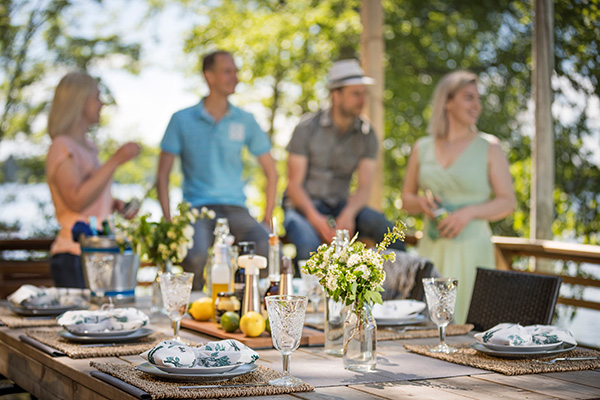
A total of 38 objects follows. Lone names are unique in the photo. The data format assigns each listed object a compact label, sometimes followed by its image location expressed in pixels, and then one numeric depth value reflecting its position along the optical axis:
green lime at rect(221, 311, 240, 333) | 2.21
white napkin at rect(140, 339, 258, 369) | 1.56
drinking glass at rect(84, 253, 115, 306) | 2.59
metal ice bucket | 2.92
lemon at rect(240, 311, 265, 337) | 2.12
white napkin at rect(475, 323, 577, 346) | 1.86
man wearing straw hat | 4.46
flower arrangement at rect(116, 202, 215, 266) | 2.80
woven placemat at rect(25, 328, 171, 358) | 1.92
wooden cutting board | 2.07
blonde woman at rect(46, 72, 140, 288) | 3.73
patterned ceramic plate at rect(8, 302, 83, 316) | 2.63
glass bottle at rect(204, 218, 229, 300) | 2.57
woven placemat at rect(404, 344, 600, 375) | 1.70
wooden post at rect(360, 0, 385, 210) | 5.11
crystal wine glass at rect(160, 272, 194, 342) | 1.99
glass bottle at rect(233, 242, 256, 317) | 2.30
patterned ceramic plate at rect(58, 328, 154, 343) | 2.06
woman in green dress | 3.94
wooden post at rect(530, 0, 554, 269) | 4.32
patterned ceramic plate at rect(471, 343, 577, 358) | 1.81
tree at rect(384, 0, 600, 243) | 8.40
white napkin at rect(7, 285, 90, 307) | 2.69
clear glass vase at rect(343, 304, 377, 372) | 1.74
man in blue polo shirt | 4.40
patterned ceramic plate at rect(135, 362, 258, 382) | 1.54
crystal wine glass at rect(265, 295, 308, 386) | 1.54
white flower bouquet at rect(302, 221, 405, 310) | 1.75
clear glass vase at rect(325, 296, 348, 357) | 1.96
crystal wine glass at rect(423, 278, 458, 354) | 1.91
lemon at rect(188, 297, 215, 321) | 2.42
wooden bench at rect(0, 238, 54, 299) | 4.91
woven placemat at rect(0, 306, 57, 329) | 2.43
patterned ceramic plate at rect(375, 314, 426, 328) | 2.34
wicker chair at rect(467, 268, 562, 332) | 2.29
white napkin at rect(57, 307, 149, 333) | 2.11
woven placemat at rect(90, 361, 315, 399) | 1.44
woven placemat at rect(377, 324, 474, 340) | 2.20
